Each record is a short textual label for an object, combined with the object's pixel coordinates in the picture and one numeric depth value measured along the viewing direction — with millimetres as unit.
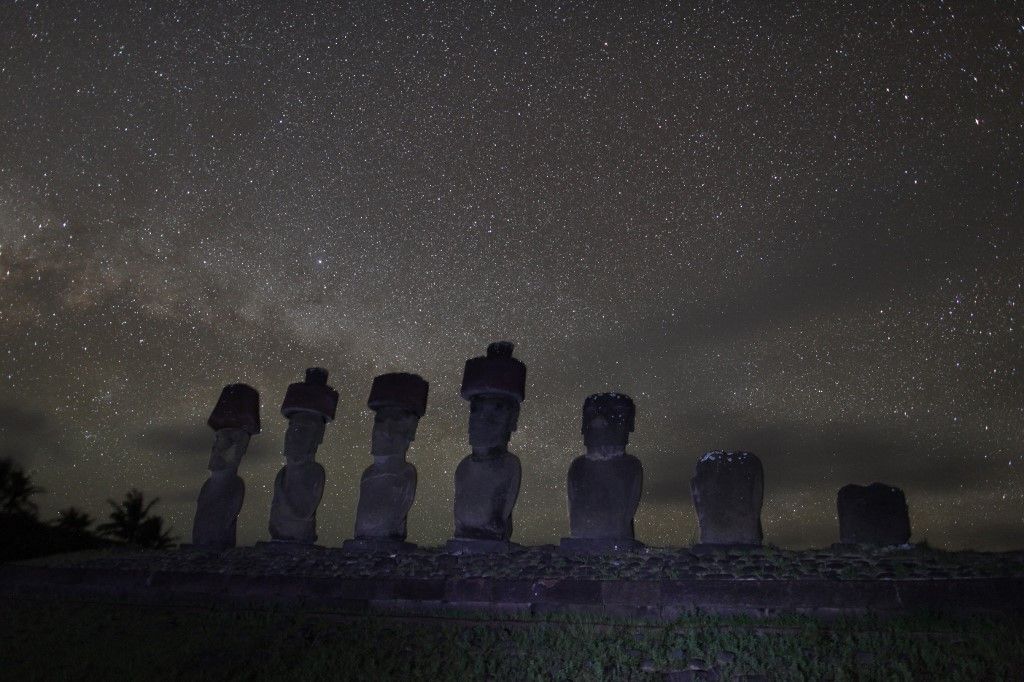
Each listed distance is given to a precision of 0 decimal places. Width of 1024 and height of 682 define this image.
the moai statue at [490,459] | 13992
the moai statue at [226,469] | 16516
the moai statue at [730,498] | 12414
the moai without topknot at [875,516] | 12562
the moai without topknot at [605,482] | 13156
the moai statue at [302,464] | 16156
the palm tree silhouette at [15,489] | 33625
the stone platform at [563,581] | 8328
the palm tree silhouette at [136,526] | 40156
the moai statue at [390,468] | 15242
